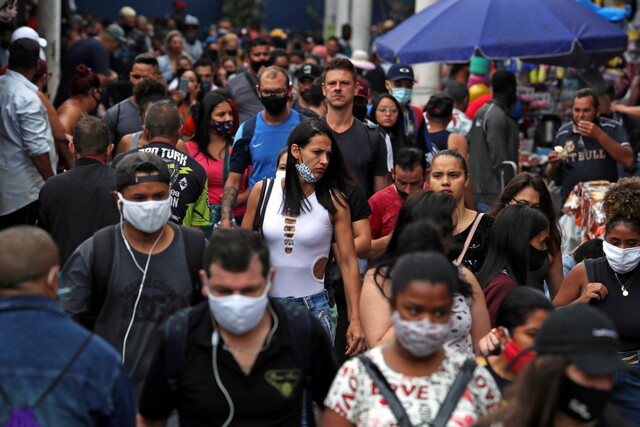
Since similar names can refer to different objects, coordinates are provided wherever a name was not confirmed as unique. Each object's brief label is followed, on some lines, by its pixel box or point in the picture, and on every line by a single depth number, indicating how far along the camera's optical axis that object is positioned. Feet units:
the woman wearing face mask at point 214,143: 58.65
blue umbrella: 77.77
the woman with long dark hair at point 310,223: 40.52
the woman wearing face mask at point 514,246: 38.86
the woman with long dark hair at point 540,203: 44.69
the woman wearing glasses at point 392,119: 61.93
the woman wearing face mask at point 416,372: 25.31
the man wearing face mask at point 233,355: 27.12
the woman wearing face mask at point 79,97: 67.05
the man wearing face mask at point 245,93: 76.89
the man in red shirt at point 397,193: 50.19
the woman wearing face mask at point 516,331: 28.02
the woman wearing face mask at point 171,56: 112.57
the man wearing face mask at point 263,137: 54.29
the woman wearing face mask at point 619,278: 39.60
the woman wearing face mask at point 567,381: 24.06
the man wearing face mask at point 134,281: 33.17
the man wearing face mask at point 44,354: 24.43
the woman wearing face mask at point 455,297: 32.35
